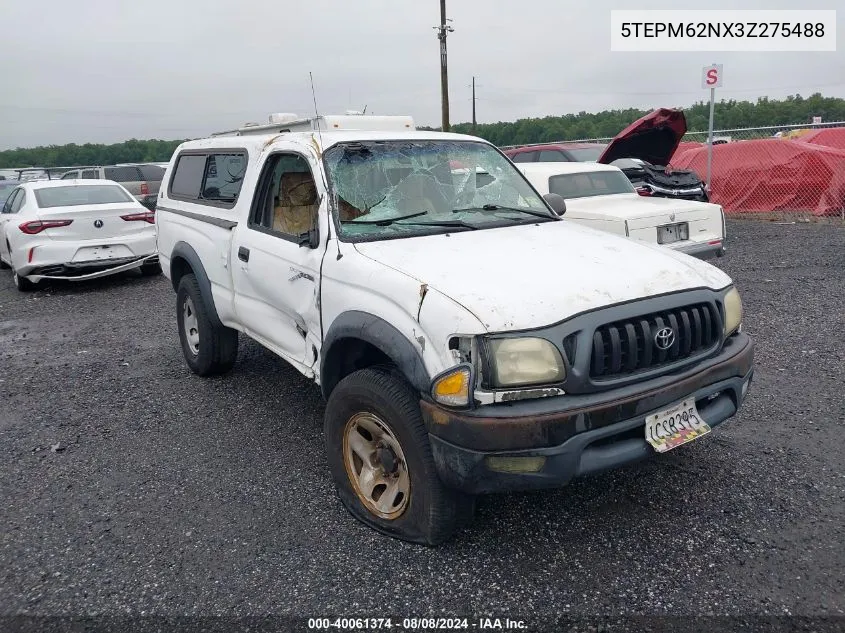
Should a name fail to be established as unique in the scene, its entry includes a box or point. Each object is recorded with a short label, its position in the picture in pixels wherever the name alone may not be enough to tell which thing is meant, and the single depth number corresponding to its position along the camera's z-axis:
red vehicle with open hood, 10.80
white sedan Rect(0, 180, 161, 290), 8.98
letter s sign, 12.25
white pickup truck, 2.59
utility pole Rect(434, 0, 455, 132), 25.00
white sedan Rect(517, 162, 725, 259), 7.35
